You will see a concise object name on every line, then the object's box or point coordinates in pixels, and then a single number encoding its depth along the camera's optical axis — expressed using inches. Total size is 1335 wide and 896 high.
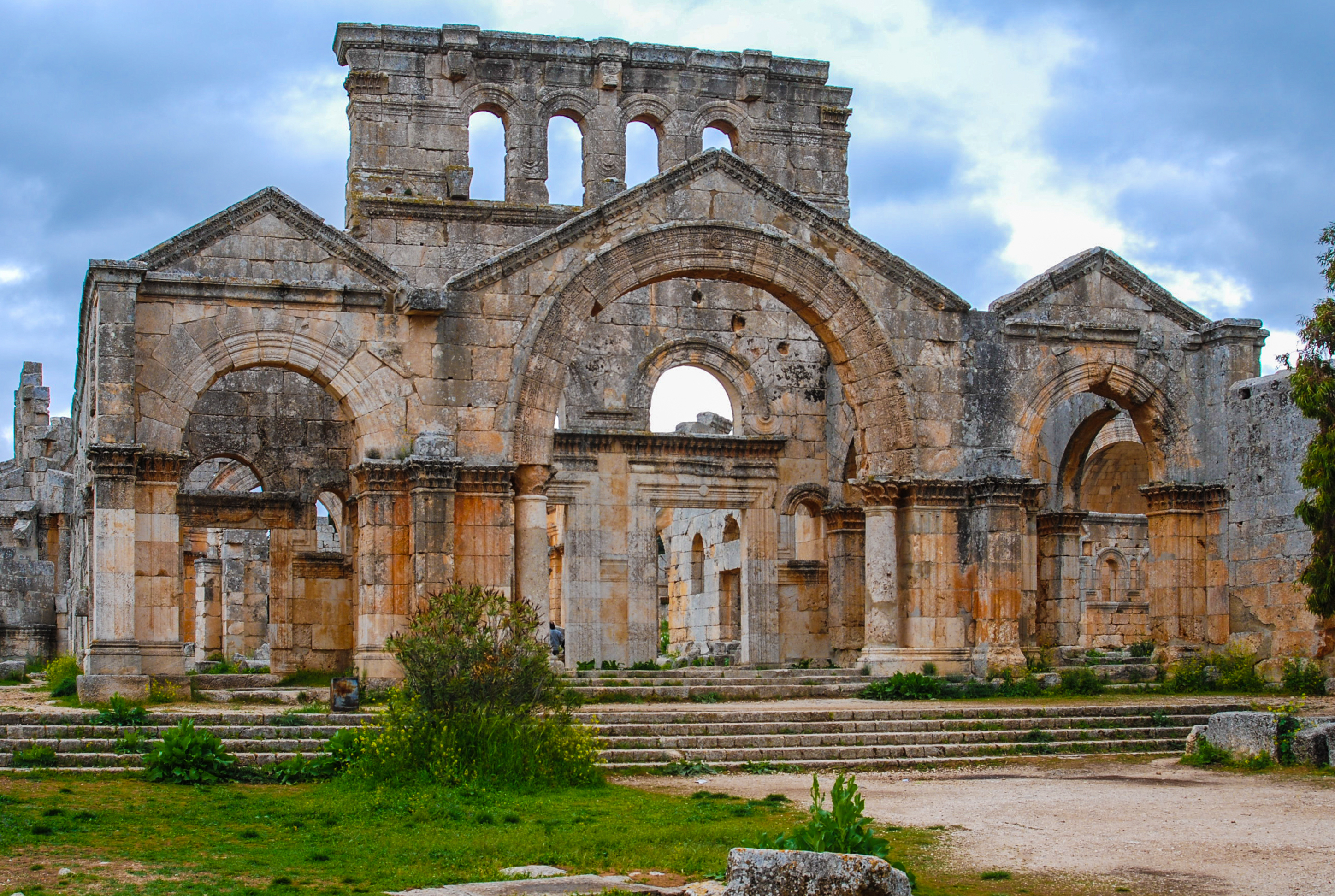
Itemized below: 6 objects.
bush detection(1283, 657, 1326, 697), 809.5
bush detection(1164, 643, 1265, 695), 847.7
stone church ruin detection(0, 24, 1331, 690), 784.9
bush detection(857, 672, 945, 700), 801.6
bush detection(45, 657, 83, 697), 756.0
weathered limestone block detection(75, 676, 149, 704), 713.6
